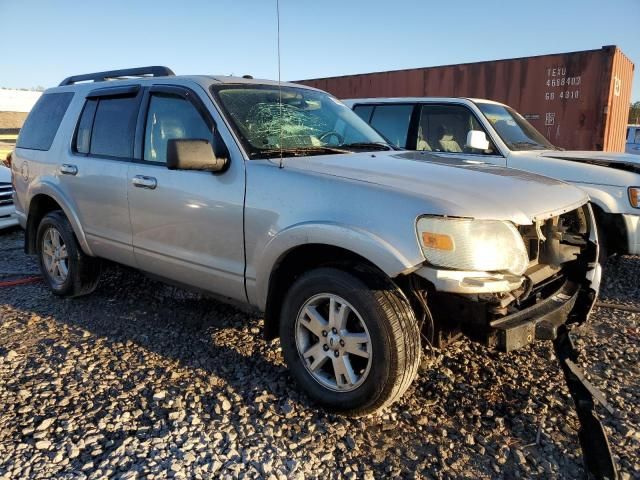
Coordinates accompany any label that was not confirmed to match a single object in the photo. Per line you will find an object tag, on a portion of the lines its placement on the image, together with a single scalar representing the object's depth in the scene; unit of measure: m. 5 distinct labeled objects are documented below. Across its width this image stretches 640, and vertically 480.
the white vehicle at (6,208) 7.36
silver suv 2.46
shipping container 8.20
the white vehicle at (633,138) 13.48
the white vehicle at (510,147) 4.81
